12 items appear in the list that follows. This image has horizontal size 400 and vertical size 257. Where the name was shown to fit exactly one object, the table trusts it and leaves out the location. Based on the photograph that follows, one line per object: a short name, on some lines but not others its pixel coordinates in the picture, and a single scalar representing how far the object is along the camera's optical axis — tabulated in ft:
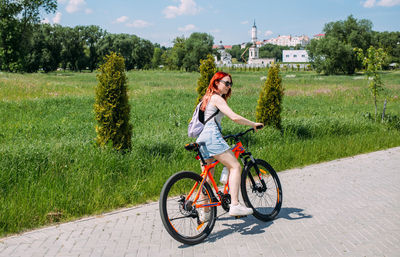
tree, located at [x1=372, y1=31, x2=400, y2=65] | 360.48
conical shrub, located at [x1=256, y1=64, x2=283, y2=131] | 34.17
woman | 14.17
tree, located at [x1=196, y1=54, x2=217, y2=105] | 33.94
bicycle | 13.28
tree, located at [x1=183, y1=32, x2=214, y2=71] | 314.14
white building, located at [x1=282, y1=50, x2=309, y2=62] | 588.50
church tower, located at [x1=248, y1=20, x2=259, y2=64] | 602.03
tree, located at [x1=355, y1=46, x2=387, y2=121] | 45.52
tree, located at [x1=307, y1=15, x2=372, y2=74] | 245.04
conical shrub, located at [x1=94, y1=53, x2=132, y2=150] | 22.74
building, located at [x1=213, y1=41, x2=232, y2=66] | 647.31
